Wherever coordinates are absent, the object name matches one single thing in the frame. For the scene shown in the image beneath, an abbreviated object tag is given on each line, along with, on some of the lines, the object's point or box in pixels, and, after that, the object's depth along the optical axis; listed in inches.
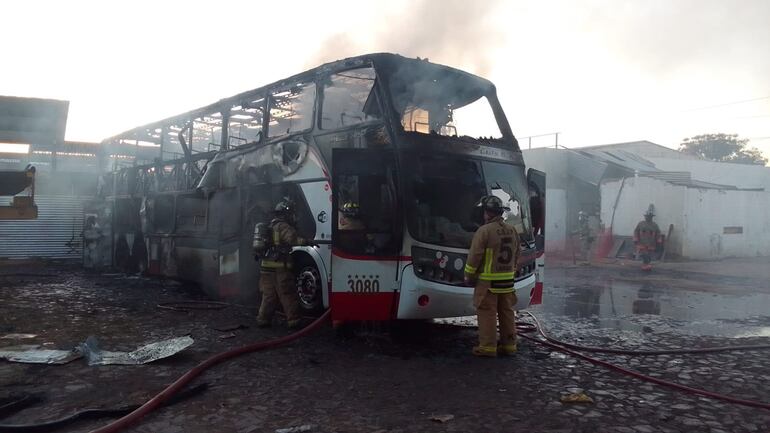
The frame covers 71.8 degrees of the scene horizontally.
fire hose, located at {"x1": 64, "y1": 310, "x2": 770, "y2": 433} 143.8
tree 1845.5
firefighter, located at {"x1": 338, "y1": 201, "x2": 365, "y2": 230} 213.9
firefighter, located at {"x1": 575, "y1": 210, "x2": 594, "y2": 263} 680.4
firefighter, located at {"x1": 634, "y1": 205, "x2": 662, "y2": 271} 575.0
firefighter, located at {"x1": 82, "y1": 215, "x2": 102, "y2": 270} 521.7
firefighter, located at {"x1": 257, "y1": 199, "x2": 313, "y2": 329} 251.6
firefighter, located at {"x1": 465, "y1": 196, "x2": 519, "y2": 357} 207.8
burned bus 212.8
